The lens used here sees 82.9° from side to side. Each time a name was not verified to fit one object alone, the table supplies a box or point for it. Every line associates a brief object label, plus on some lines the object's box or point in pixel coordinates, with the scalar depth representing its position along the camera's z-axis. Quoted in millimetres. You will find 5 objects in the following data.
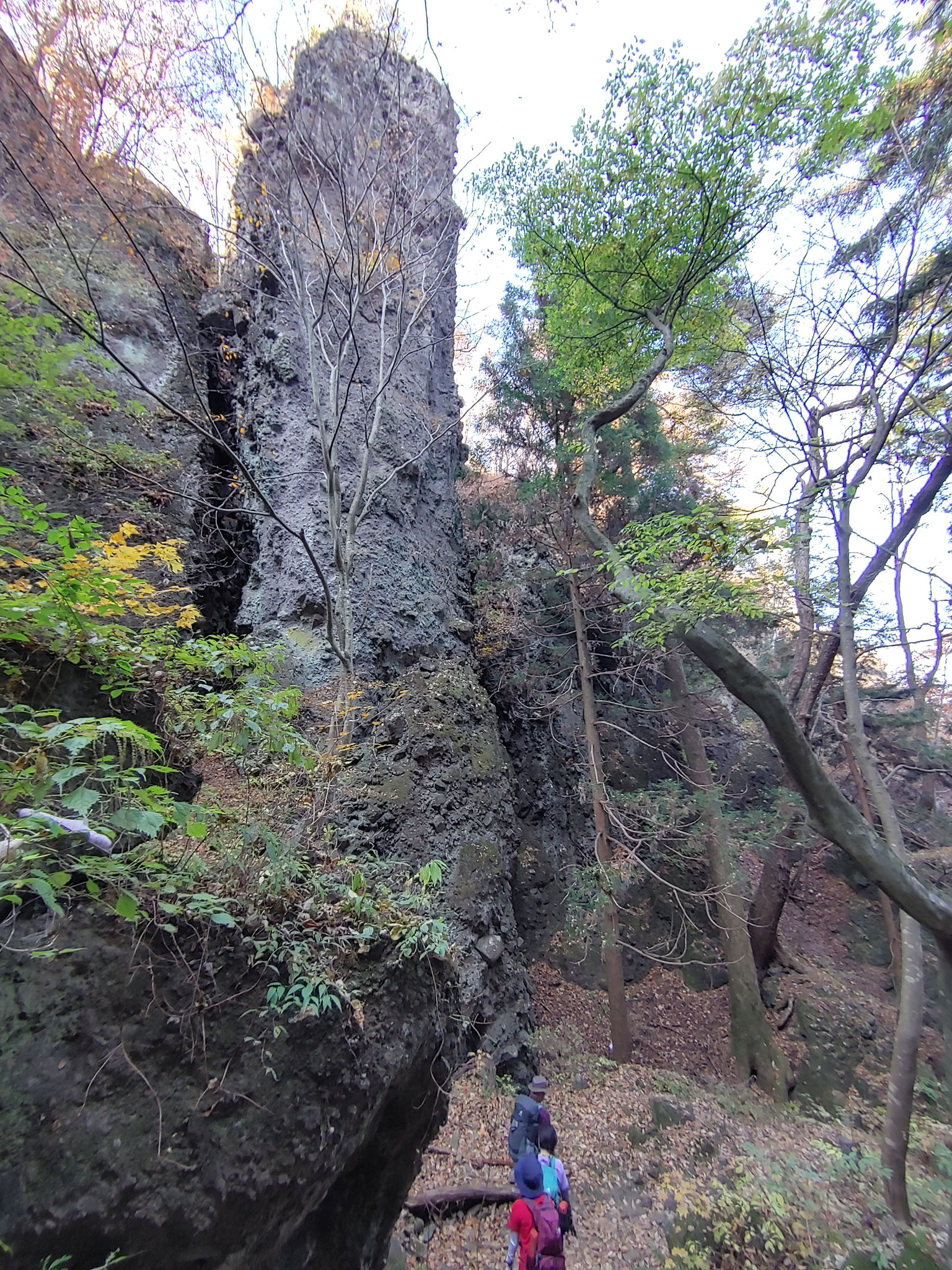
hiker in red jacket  3877
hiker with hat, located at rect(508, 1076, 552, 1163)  4137
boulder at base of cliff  1650
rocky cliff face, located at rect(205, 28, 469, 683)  5098
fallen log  4812
